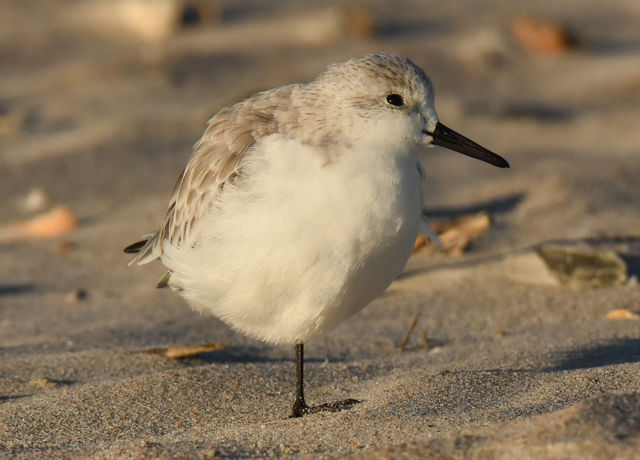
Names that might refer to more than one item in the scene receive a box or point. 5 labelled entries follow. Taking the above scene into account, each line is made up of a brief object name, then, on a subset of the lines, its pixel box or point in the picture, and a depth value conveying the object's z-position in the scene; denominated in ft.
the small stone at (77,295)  31.60
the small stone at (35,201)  39.34
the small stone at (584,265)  29.30
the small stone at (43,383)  23.13
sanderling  19.35
